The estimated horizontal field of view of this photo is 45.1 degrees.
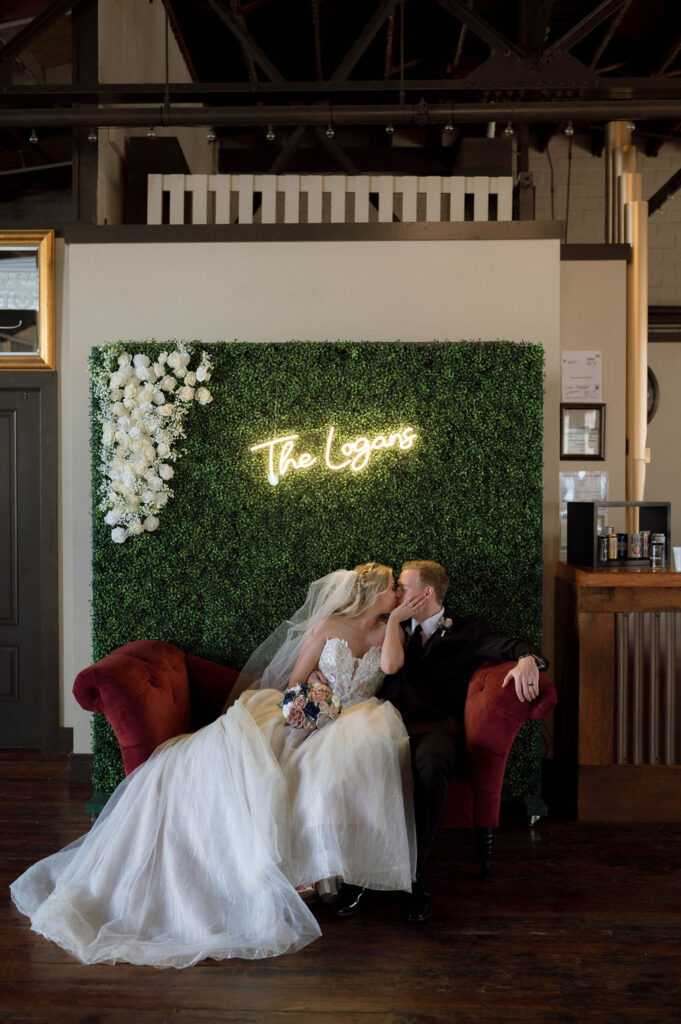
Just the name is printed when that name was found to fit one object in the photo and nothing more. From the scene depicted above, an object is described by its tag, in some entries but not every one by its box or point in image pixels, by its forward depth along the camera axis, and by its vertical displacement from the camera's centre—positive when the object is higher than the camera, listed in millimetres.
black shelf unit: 4363 -116
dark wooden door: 5457 -451
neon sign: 4367 +278
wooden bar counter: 4160 -989
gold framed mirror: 5242 +1263
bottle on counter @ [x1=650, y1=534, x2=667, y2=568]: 4523 -245
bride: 2867 -1263
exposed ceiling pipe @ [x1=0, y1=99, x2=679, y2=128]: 4941 +2374
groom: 3225 -807
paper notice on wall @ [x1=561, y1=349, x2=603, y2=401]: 5520 +852
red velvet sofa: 3508 -941
